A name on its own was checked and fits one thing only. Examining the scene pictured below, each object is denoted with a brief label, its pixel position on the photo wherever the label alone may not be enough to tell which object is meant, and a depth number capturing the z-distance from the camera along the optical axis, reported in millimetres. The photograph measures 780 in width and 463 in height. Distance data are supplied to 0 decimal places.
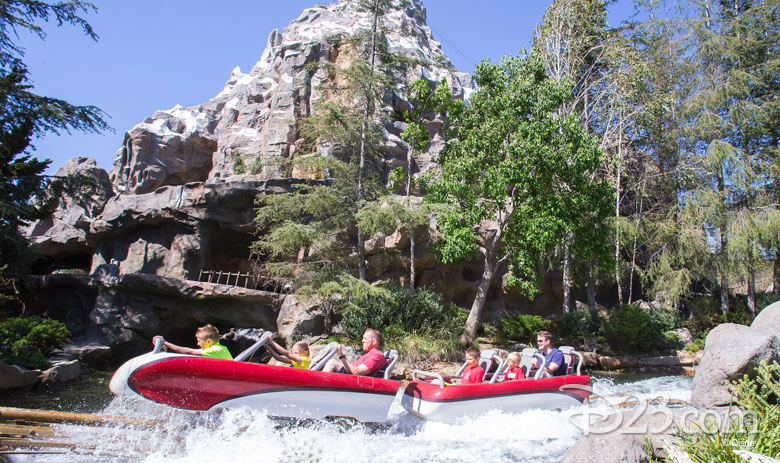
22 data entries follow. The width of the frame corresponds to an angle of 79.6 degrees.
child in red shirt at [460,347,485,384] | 7590
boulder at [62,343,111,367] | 13010
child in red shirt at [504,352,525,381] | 7916
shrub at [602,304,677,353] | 15203
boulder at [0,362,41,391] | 9188
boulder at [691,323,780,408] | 5844
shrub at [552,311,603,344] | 15703
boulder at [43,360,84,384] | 10477
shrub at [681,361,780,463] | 3641
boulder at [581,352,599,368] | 14242
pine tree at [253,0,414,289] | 14172
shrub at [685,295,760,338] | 16633
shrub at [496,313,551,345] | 15695
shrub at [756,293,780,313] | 16947
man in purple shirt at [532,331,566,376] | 7926
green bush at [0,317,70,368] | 10594
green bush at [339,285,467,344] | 13891
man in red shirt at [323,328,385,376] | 6164
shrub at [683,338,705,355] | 15238
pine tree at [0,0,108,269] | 12078
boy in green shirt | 5352
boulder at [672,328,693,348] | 16062
